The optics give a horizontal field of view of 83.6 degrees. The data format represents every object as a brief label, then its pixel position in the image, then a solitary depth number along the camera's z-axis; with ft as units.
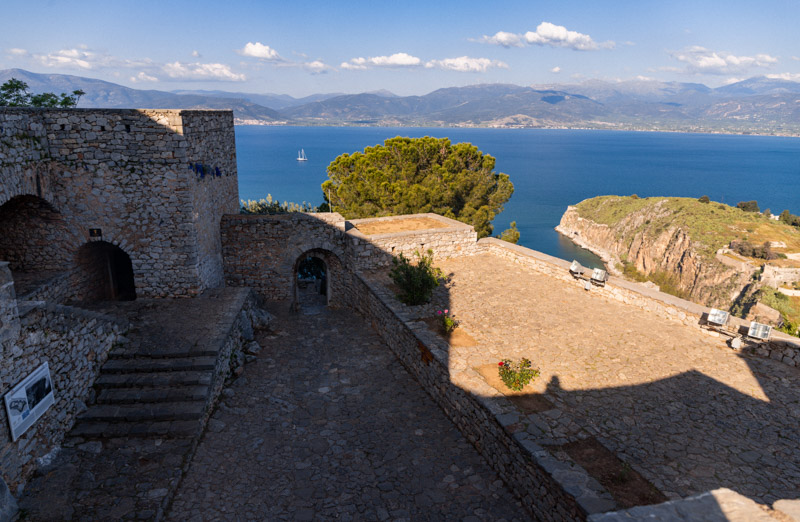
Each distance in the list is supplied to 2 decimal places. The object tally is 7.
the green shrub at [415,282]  37.19
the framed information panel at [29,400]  19.42
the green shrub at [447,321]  32.27
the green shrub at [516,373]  25.27
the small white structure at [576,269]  41.91
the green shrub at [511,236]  69.77
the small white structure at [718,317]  30.55
